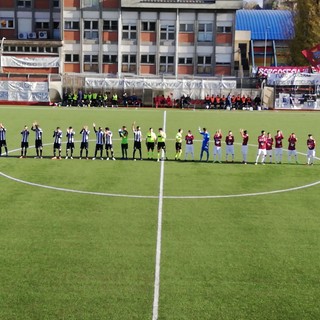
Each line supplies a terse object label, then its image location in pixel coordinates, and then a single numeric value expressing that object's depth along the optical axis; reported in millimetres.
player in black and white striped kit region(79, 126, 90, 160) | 29653
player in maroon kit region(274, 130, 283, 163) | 29219
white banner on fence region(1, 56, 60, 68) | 70300
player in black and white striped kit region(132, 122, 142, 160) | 29719
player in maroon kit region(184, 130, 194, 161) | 29844
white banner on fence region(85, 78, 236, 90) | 65500
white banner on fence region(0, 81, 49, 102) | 63562
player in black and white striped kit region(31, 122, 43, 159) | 29797
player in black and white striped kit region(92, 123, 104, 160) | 29562
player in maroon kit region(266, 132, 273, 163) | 29134
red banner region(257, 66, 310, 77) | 66312
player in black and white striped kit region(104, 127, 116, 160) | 29766
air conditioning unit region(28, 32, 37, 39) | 75875
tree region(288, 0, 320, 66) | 76938
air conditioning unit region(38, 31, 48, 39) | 76062
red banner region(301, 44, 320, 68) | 66688
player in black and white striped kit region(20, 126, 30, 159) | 29469
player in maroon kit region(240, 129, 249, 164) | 28984
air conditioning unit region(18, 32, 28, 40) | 76000
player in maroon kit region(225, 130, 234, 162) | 29562
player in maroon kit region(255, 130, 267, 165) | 28766
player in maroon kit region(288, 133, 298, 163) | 29233
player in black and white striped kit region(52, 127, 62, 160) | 29312
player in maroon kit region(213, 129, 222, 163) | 29083
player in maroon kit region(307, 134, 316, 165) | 28719
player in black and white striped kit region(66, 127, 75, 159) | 29594
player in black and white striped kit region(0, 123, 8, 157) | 30078
